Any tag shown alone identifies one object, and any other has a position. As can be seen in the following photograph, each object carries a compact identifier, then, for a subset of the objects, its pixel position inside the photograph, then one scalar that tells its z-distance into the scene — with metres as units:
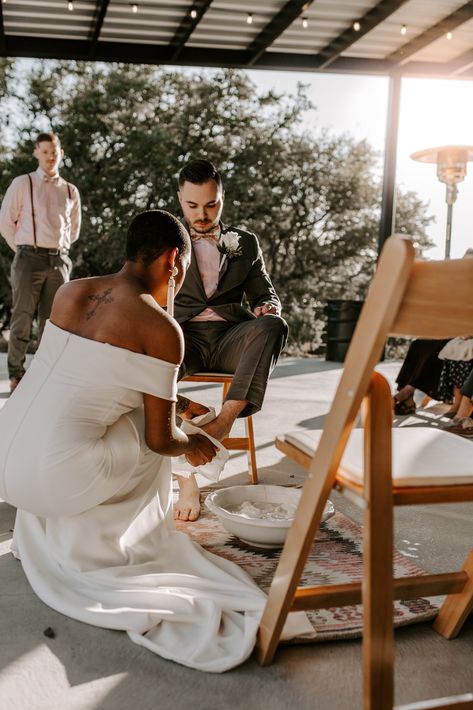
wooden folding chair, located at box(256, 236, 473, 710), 1.12
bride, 1.71
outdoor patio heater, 6.17
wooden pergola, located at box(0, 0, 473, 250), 5.56
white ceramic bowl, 2.00
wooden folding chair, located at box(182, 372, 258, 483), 2.75
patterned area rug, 1.65
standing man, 4.92
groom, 2.56
